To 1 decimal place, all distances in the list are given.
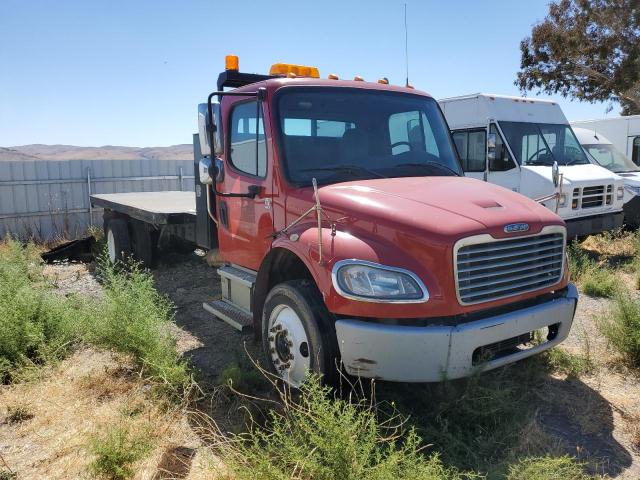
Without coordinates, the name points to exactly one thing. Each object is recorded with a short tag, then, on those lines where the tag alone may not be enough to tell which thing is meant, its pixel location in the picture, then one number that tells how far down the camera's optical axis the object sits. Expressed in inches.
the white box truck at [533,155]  343.0
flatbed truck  124.8
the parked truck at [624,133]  554.3
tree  815.1
